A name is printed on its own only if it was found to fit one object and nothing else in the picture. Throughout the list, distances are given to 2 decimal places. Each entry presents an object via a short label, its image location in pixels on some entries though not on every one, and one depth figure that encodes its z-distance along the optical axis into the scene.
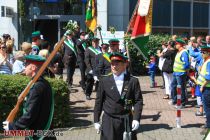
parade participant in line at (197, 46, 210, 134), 7.73
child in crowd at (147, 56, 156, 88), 13.41
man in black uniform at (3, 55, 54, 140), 4.40
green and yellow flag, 11.06
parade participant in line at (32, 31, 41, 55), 9.31
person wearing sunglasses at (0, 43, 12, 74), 8.56
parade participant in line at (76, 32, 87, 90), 12.09
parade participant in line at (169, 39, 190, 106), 9.93
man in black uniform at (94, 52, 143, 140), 5.20
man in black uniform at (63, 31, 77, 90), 12.26
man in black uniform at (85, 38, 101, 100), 10.89
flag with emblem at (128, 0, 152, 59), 8.63
